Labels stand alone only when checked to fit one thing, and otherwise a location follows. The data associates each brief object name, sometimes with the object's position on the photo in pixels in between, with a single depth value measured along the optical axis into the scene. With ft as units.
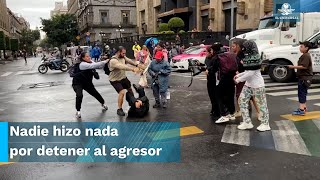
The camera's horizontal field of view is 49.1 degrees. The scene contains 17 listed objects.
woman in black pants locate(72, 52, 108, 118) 27.02
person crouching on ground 26.40
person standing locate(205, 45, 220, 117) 24.19
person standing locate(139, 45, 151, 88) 39.61
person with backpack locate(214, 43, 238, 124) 23.79
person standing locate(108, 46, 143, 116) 26.86
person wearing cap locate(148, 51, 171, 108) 29.73
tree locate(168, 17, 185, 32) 122.11
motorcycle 72.54
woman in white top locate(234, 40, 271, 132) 20.85
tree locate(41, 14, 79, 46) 246.47
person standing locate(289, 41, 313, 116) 24.59
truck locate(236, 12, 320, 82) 55.44
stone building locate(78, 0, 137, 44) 220.23
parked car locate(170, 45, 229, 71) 62.64
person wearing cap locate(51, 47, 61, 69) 73.00
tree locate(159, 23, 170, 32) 124.16
